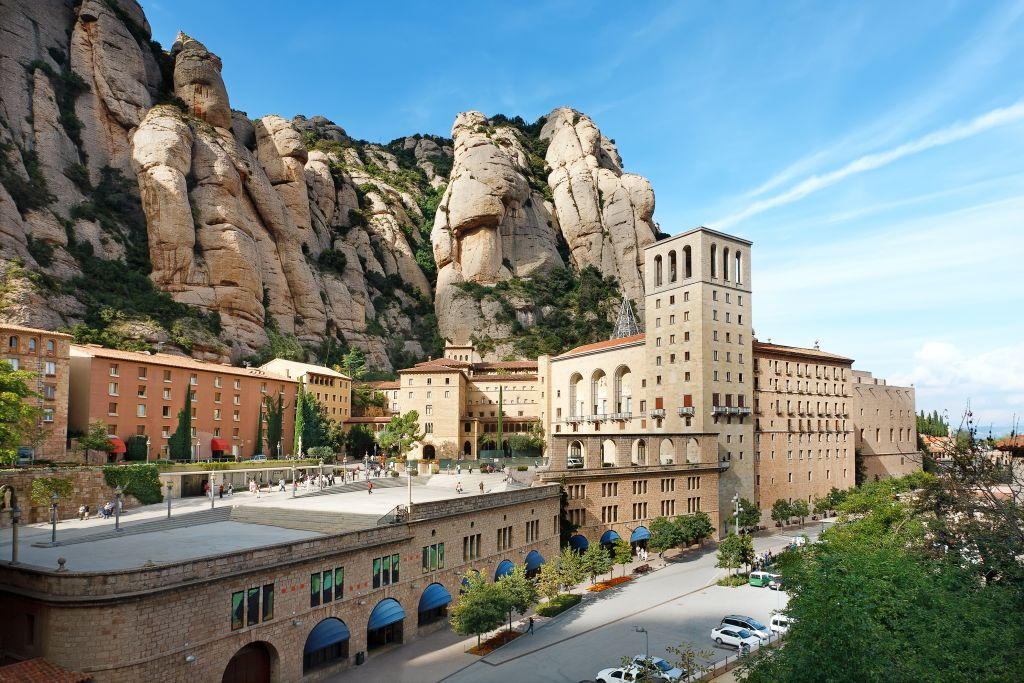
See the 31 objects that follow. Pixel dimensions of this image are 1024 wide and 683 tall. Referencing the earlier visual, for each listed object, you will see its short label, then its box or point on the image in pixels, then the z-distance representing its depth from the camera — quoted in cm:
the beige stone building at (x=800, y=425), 7038
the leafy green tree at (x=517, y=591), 3381
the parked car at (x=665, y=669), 2758
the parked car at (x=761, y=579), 4512
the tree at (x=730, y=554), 4594
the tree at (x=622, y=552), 4678
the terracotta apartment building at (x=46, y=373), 4456
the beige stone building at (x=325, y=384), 7794
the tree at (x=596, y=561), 4303
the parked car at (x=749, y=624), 3429
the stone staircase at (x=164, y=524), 3108
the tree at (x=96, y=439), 4803
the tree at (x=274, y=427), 6794
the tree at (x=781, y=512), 6700
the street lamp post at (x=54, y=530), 2981
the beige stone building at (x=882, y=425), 8700
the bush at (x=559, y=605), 3872
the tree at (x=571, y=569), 4059
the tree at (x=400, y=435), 7394
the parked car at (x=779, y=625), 3500
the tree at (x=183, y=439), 5559
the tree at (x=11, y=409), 3250
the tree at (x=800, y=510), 6800
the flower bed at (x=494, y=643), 3291
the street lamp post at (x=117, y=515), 3297
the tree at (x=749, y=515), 6184
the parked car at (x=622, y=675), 2738
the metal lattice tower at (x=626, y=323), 10025
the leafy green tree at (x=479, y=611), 3225
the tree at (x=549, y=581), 3891
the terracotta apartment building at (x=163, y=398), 5303
